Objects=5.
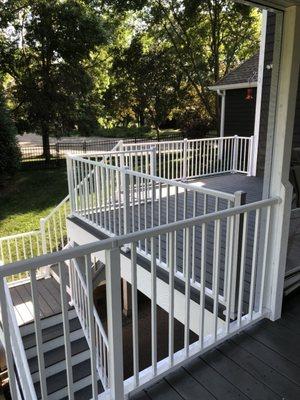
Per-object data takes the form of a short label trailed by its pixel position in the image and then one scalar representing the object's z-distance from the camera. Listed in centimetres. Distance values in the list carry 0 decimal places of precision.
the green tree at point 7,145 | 954
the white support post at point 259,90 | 741
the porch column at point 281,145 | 216
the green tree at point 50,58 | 1098
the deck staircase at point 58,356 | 434
